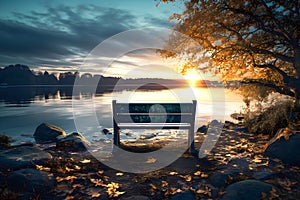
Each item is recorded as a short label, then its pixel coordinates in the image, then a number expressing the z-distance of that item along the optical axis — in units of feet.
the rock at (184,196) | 12.02
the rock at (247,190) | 11.19
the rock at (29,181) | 12.41
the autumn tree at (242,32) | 25.88
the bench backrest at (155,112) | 19.52
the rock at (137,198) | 11.93
